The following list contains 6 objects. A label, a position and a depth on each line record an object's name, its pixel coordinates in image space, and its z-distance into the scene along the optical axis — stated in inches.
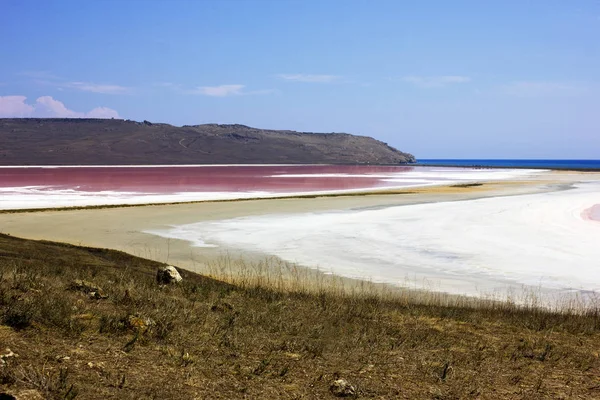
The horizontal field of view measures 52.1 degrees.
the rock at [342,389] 246.5
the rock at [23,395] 205.3
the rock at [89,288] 361.1
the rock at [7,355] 230.1
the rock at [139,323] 300.8
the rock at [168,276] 468.8
